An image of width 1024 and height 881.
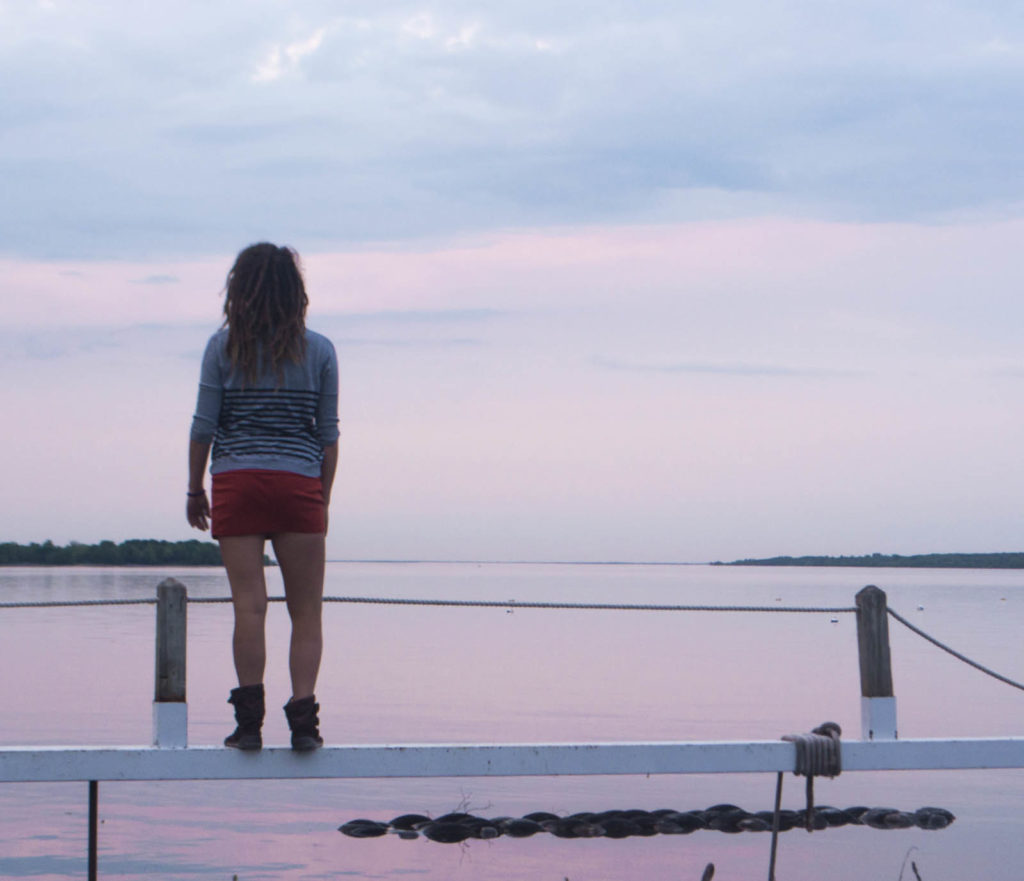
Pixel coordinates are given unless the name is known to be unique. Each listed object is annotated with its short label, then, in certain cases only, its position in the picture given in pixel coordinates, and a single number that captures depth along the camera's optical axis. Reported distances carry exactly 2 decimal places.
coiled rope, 6.16
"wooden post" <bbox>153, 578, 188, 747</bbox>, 5.58
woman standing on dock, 5.15
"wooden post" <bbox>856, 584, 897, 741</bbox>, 6.27
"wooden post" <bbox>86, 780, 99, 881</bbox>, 6.02
